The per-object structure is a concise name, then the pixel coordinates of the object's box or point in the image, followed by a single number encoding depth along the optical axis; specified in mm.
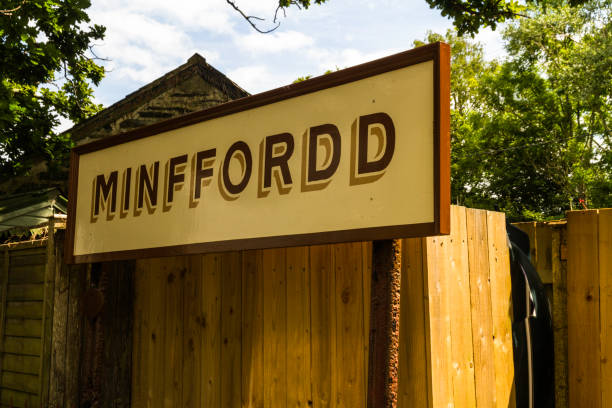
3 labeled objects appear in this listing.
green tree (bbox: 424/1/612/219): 26125
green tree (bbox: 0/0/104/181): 7500
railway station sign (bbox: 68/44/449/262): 2217
